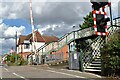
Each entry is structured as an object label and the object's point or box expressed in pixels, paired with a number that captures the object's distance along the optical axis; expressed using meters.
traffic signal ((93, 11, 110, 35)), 4.63
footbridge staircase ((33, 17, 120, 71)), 7.62
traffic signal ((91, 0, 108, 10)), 4.31
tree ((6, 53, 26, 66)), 24.11
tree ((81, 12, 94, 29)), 14.95
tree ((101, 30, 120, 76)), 5.68
